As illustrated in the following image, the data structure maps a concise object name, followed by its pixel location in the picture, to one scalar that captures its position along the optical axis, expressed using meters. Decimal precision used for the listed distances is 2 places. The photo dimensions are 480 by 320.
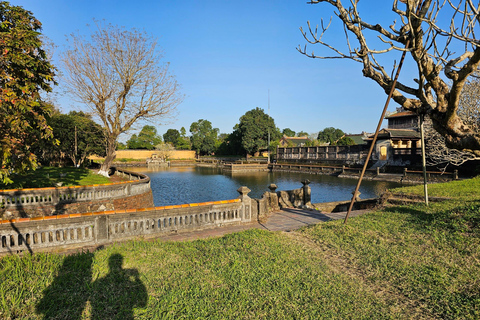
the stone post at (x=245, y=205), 8.42
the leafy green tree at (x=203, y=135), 84.78
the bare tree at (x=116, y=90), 19.31
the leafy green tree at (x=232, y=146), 73.96
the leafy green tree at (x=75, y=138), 29.00
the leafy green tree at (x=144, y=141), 83.31
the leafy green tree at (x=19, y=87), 5.10
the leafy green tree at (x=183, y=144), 95.07
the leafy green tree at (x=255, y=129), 67.38
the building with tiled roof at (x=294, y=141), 91.81
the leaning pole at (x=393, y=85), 5.09
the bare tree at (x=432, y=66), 4.23
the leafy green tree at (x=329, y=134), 95.69
